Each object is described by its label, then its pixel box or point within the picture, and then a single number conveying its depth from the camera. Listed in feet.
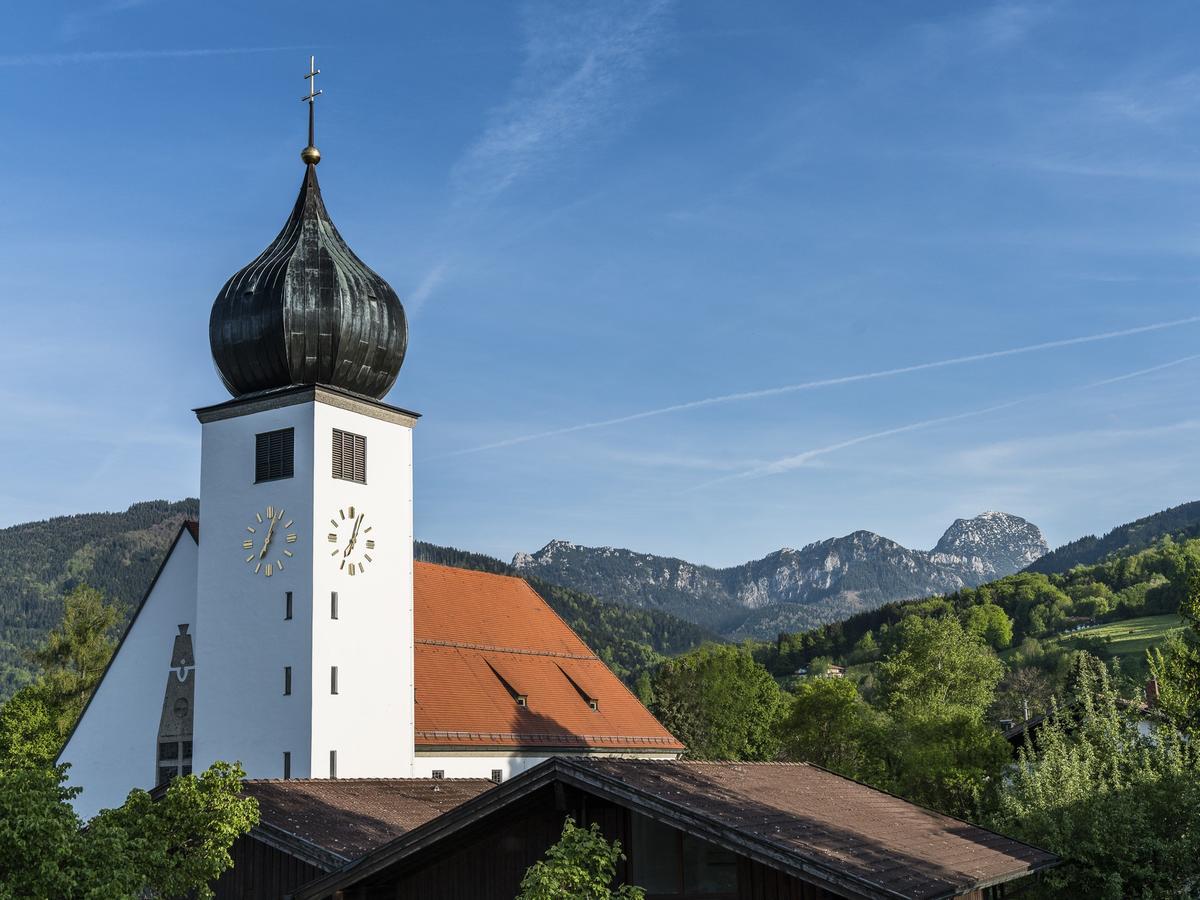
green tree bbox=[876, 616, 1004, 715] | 210.38
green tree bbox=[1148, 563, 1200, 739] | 83.87
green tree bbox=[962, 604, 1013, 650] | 442.91
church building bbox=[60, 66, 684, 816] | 101.35
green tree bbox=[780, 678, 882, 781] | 184.34
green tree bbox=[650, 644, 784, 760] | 229.86
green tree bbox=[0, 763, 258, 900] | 44.52
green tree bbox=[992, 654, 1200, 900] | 69.67
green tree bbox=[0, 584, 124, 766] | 167.94
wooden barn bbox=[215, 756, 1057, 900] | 47.32
